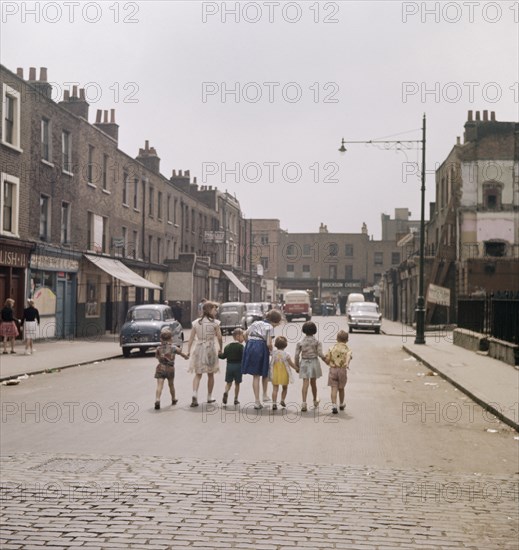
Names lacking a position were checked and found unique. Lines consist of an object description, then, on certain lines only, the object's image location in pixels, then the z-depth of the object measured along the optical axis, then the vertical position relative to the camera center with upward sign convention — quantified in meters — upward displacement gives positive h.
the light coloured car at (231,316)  39.12 -1.34
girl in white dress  11.89 -0.90
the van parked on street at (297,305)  61.53 -1.05
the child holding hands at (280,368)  11.51 -1.24
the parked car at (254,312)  41.28 -1.20
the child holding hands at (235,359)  11.83 -1.13
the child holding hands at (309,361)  11.48 -1.11
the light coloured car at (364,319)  41.72 -1.48
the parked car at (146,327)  22.73 -1.17
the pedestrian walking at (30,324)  21.95 -1.08
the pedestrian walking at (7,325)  21.84 -1.12
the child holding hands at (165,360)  11.49 -1.13
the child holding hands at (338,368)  11.36 -1.21
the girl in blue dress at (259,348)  11.72 -0.93
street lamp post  27.31 +1.39
